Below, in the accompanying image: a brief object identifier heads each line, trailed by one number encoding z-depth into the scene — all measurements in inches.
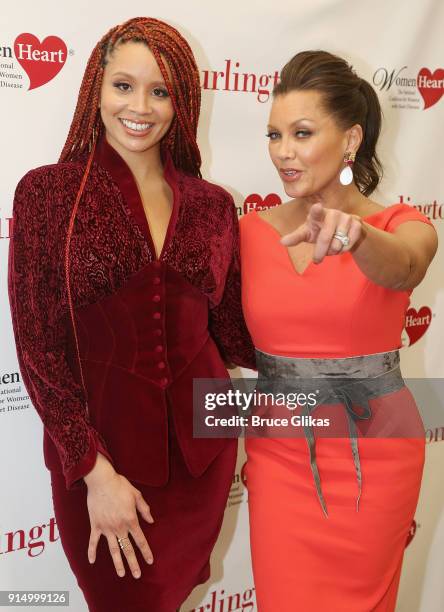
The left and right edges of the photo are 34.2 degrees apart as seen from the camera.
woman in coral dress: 59.1
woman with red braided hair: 53.1
